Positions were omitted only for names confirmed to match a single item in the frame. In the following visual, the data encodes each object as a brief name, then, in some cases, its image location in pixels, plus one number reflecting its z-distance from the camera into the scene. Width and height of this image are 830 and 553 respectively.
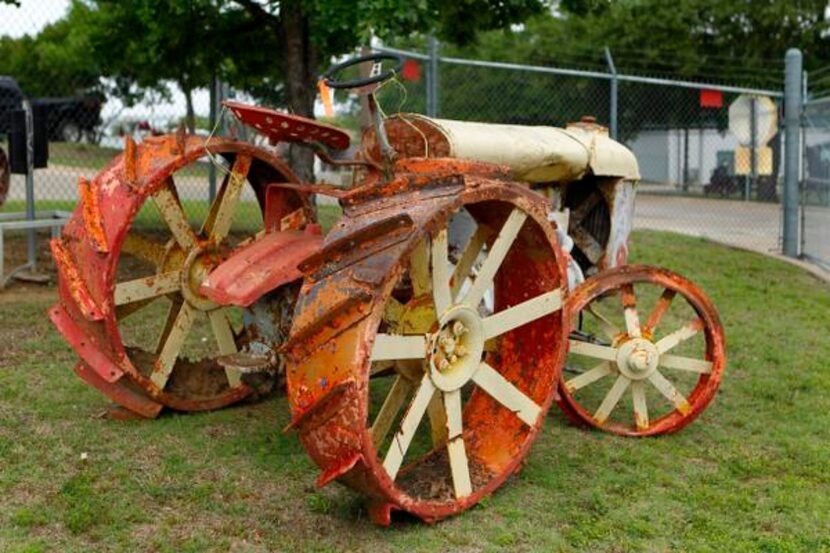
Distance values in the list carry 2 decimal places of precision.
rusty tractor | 3.56
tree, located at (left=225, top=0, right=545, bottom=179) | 7.82
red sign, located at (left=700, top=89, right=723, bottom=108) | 13.00
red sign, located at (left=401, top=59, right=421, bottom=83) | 12.31
